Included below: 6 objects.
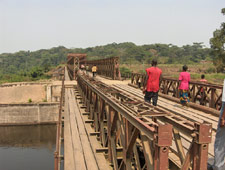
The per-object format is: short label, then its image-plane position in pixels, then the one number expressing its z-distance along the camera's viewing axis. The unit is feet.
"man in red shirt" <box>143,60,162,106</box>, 24.25
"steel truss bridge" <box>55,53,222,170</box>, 9.80
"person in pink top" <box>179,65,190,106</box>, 29.48
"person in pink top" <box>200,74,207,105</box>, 33.05
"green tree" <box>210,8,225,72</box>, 133.08
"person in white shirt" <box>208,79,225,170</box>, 12.59
